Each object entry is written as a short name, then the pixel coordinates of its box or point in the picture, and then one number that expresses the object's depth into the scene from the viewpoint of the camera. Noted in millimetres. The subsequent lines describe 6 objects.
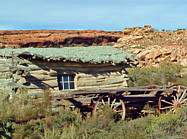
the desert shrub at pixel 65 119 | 14382
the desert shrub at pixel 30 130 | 13359
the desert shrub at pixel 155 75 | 28389
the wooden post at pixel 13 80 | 19172
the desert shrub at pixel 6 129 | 13250
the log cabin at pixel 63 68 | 20484
